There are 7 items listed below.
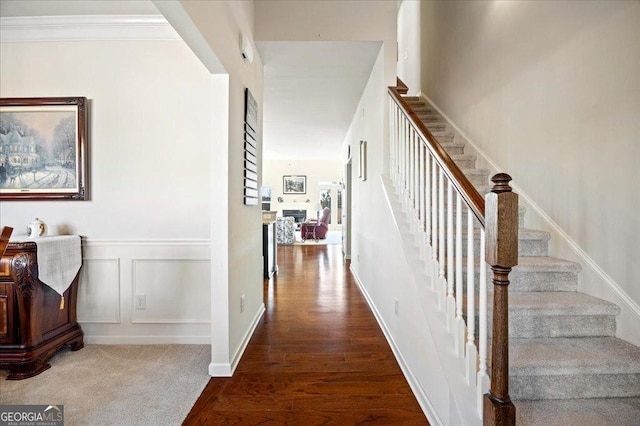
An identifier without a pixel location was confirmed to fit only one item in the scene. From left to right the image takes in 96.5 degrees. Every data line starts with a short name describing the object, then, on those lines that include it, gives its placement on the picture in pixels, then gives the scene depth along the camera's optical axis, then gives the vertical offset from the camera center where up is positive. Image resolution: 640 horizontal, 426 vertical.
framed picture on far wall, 11.29 +1.02
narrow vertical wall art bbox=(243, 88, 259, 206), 2.37 +0.54
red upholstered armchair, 8.62 -0.58
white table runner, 1.97 -0.36
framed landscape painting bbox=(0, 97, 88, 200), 2.34 +0.51
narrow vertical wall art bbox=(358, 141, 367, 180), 3.59 +0.66
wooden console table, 1.88 -0.69
